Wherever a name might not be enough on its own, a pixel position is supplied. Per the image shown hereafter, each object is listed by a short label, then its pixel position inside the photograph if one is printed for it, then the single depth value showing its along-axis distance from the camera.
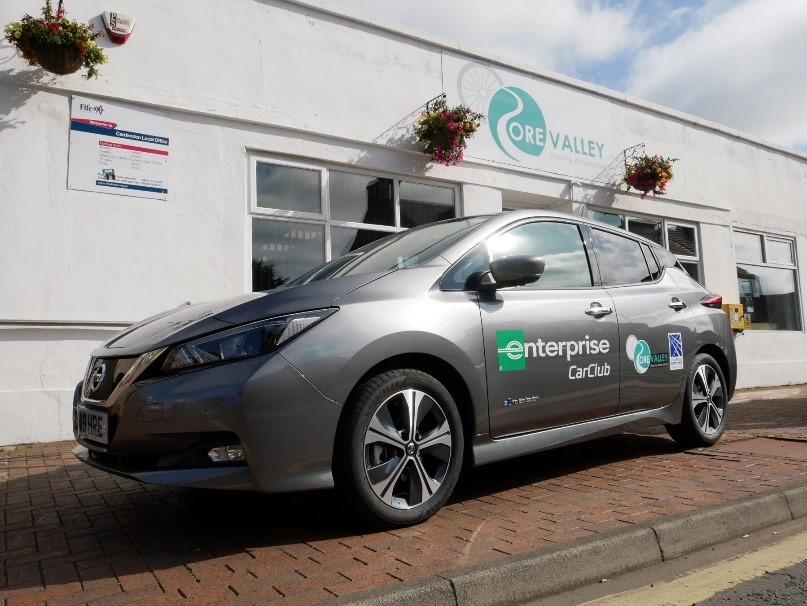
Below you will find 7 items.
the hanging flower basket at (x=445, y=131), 8.58
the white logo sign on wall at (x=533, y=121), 9.57
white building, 6.30
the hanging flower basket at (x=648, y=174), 11.06
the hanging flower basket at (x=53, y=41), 6.12
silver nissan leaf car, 2.77
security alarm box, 6.78
